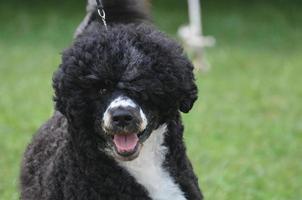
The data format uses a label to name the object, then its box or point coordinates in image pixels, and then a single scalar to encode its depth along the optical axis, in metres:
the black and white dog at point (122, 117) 6.50
